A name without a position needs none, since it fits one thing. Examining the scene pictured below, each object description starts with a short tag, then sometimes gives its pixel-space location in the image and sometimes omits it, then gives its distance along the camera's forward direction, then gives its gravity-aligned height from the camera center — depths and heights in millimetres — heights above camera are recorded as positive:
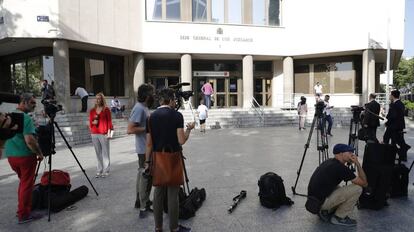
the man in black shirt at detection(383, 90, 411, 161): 8078 -587
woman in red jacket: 6820 -503
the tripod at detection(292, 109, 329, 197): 5445 -495
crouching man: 4297 -1165
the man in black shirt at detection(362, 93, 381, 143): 6676 -478
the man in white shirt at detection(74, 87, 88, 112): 17188 +115
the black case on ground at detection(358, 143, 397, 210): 4750 -1080
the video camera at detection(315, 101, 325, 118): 5562 -188
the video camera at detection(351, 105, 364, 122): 6129 -271
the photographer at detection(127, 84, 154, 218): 4793 -454
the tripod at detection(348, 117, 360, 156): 6023 -691
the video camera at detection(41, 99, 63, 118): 4922 -107
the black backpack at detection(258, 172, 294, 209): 4992 -1410
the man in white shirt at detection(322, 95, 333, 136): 13591 -918
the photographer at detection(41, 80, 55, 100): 15862 +578
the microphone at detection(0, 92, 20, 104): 2377 +23
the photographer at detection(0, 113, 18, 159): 2520 -187
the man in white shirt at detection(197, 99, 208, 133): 15922 -760
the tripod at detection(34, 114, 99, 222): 4953 -627
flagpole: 19219 +1717
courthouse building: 18828 +3075
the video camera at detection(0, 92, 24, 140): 2410 -144
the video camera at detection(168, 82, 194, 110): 4316 +66
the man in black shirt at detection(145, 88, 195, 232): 3734 -411
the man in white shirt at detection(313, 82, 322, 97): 22141 +502
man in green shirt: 4426 -742
